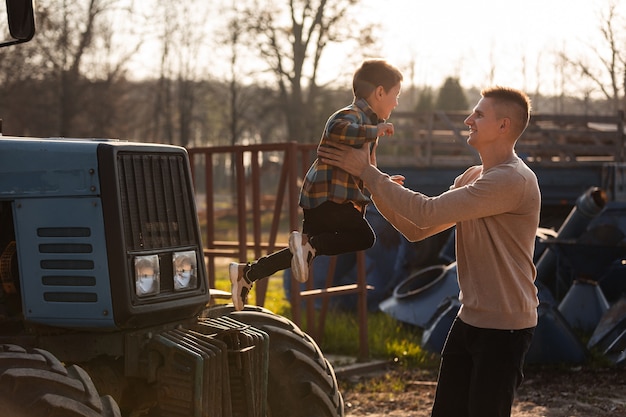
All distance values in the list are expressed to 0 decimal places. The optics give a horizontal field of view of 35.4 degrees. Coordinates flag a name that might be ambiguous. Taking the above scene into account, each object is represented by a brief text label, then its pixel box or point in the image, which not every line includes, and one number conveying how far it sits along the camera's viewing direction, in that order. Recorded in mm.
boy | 4523
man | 3945
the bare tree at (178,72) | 41281
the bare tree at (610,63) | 32156
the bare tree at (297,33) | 35156
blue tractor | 4223
